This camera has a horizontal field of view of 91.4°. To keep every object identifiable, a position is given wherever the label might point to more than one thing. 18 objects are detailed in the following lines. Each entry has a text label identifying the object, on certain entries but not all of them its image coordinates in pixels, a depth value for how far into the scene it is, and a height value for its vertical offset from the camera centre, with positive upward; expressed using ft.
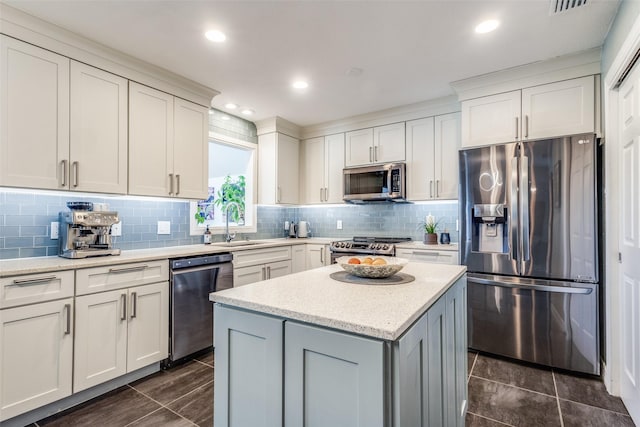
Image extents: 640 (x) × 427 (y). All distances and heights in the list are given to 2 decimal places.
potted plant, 11.43 -0.54
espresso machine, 7.22 -0.40
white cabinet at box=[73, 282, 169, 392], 6.75 -2.74
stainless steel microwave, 11.98 +1.30
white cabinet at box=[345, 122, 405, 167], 12.42 +2.93
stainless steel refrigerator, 7.83 -0.92
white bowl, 4.78 -0.83
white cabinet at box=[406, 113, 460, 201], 11.33 +2.21
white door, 5.94 -0.48
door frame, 6.94 -0.36
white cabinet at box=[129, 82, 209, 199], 8.60 +2.14
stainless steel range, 11.10 -1.14
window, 11.92 +1.12
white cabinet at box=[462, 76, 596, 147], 8.32 +2.95
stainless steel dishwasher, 8.41 -2.41
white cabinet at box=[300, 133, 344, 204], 13.93 +2.17
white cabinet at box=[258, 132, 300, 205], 13.57 +2.09
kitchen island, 2.90 -1.50
